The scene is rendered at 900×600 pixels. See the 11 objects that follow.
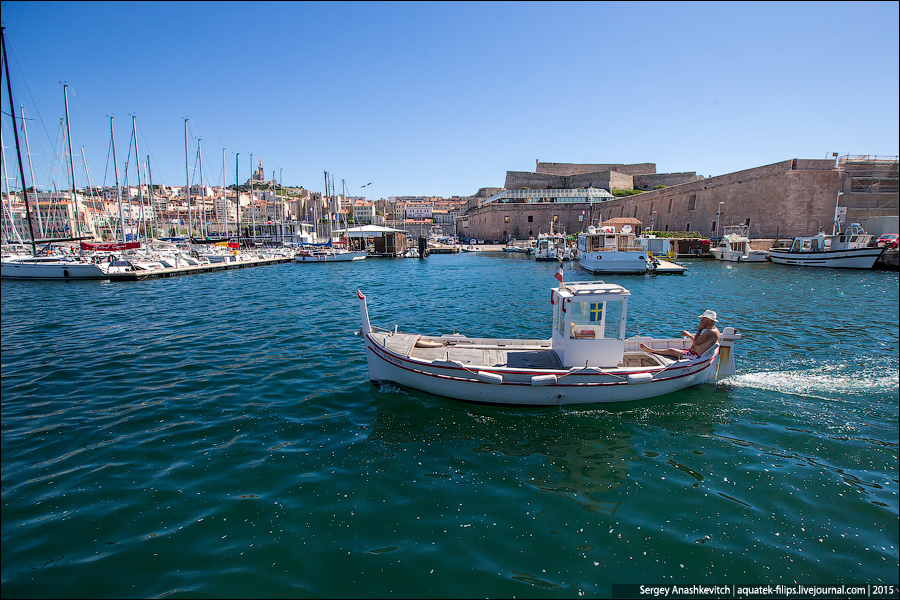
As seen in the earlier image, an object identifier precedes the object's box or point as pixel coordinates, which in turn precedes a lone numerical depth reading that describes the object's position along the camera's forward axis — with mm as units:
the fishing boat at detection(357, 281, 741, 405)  6945
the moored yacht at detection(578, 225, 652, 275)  28578
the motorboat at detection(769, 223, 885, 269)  27156
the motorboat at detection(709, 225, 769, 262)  34312
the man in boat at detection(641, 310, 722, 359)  7816
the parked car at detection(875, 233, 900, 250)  27141
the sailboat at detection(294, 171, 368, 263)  43338
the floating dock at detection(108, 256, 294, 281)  24822
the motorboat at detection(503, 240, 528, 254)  57169
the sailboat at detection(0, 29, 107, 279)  24312
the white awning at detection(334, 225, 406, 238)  48594
